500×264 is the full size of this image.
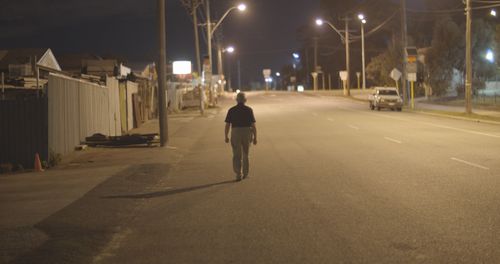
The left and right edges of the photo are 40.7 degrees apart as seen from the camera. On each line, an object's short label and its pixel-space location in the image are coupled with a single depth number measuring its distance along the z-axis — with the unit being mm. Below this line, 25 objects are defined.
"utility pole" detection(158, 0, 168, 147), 21344
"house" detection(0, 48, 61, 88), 18223
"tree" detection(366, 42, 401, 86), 66688
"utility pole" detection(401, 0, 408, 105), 44781
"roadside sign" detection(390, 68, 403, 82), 48719
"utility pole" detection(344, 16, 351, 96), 66438
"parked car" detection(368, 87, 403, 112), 44000
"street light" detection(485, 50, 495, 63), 51072
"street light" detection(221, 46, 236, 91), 88062
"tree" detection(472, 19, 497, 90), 56250
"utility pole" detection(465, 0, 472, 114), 33969
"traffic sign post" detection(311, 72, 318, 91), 94419
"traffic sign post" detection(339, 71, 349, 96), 70312
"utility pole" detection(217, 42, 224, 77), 79000
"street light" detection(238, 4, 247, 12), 44812
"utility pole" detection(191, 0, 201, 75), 43438
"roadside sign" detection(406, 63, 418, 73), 43000
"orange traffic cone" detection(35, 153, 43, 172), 15625
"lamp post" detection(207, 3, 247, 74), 44956
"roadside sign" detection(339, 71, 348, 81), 70462
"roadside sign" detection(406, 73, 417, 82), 42781
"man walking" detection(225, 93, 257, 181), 13242
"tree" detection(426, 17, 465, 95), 56812
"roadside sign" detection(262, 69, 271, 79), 110912
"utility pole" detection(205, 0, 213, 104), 46188
